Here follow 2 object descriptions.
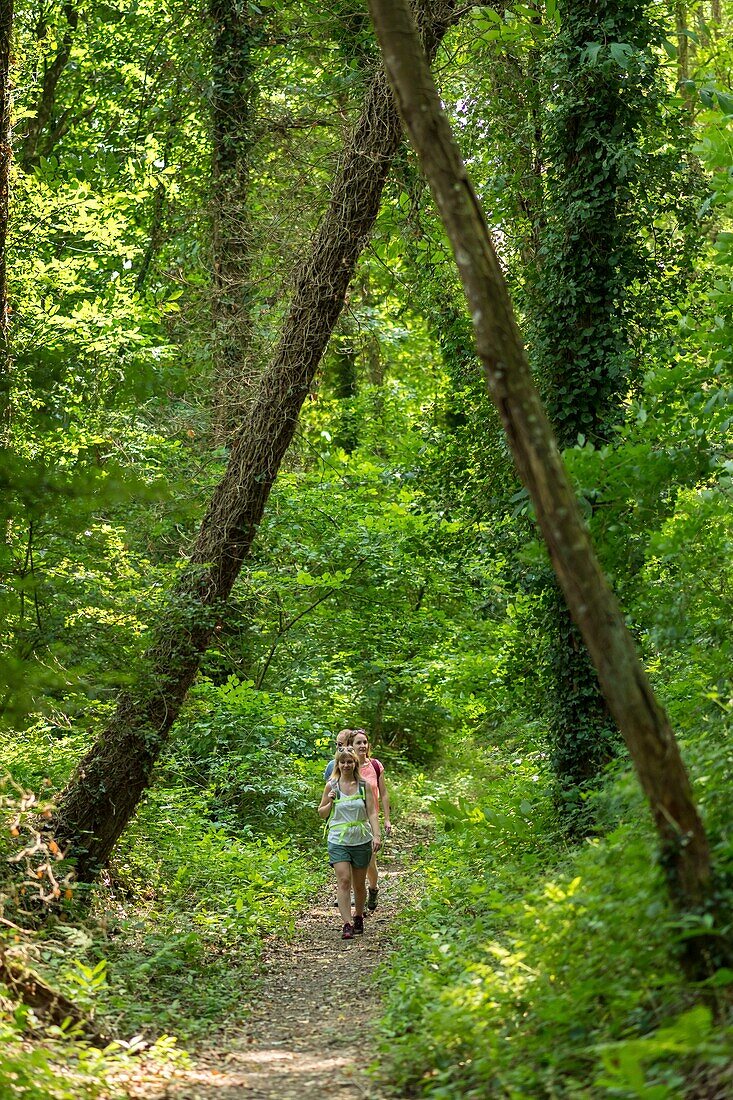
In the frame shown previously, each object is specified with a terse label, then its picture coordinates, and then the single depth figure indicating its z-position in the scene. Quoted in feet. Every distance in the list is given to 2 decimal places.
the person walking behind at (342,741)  66.54
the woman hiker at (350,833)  63.21
